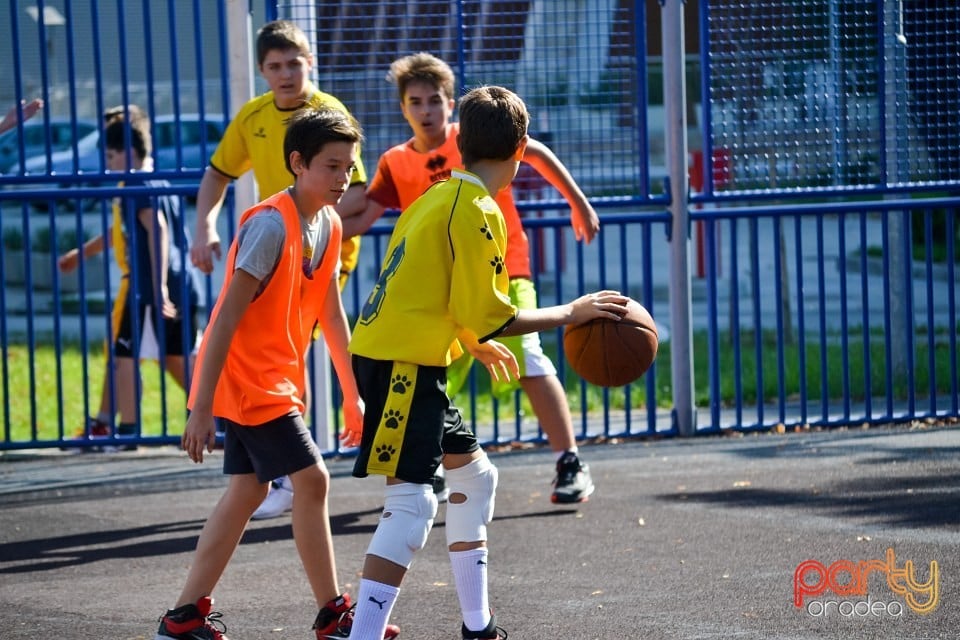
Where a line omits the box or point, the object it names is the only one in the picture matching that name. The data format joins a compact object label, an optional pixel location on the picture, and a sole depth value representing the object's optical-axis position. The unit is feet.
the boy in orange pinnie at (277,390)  26.68
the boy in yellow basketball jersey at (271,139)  38.06
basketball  28.19
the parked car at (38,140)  82.36
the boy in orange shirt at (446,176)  38.27
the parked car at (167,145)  98.22
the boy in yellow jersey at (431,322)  24.97
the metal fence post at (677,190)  50.31
